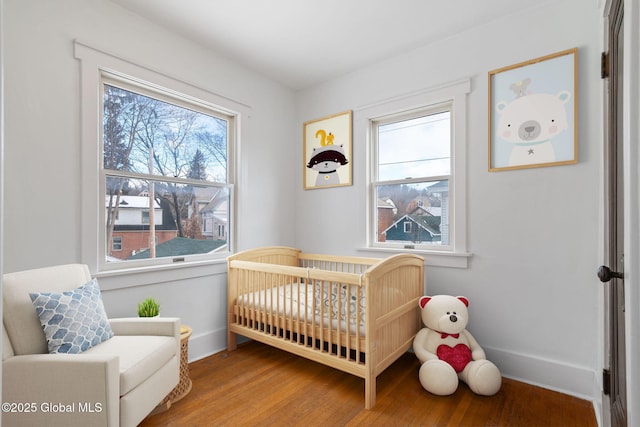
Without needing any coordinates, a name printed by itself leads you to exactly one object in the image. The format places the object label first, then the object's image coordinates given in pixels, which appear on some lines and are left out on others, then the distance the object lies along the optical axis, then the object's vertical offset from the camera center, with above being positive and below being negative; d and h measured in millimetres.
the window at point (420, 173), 2525 +341
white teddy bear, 2035 -926
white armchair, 1435 -729
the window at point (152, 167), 2123 +351
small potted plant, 2127 -612
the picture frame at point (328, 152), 3152 +614
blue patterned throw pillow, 1589 -525
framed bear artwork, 2105 +666
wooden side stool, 1971 -1086
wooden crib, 2004 -674
